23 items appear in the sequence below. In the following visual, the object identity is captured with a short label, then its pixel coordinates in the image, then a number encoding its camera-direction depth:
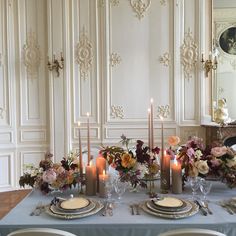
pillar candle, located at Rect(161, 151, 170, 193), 2.09
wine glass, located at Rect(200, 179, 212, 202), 1.85
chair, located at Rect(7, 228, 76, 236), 1.37
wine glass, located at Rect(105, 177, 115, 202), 1.88
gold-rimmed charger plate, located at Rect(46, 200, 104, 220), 1.65
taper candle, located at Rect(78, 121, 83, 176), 2.07
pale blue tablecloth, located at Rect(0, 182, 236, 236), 1.57
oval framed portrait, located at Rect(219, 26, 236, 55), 4.39
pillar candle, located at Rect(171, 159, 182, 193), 2.02
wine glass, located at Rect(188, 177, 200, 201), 1.88
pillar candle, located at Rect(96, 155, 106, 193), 2.05
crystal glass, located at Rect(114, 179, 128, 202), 1.87
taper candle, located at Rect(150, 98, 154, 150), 2.05
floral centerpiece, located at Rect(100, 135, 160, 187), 1.96
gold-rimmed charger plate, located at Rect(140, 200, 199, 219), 1.64
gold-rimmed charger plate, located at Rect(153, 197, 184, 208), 1.74
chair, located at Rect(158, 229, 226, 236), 1.33
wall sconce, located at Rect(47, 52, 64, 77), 4.30
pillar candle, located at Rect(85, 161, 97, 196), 2.01
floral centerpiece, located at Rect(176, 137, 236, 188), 2.00
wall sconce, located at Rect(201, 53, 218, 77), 4.33
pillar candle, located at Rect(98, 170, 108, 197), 1.95
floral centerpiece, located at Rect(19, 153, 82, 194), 2.00
